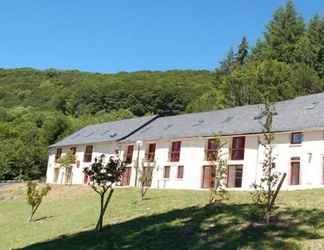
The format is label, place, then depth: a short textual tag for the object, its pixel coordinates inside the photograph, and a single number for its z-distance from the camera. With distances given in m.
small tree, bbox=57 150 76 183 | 52.38
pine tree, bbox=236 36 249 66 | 77.12
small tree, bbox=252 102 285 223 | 14.59
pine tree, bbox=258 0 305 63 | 61.82
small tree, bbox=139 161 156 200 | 27.32
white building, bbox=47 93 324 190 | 32.84
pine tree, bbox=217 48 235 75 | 74.29
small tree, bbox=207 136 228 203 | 20.84
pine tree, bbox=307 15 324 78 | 58.31
